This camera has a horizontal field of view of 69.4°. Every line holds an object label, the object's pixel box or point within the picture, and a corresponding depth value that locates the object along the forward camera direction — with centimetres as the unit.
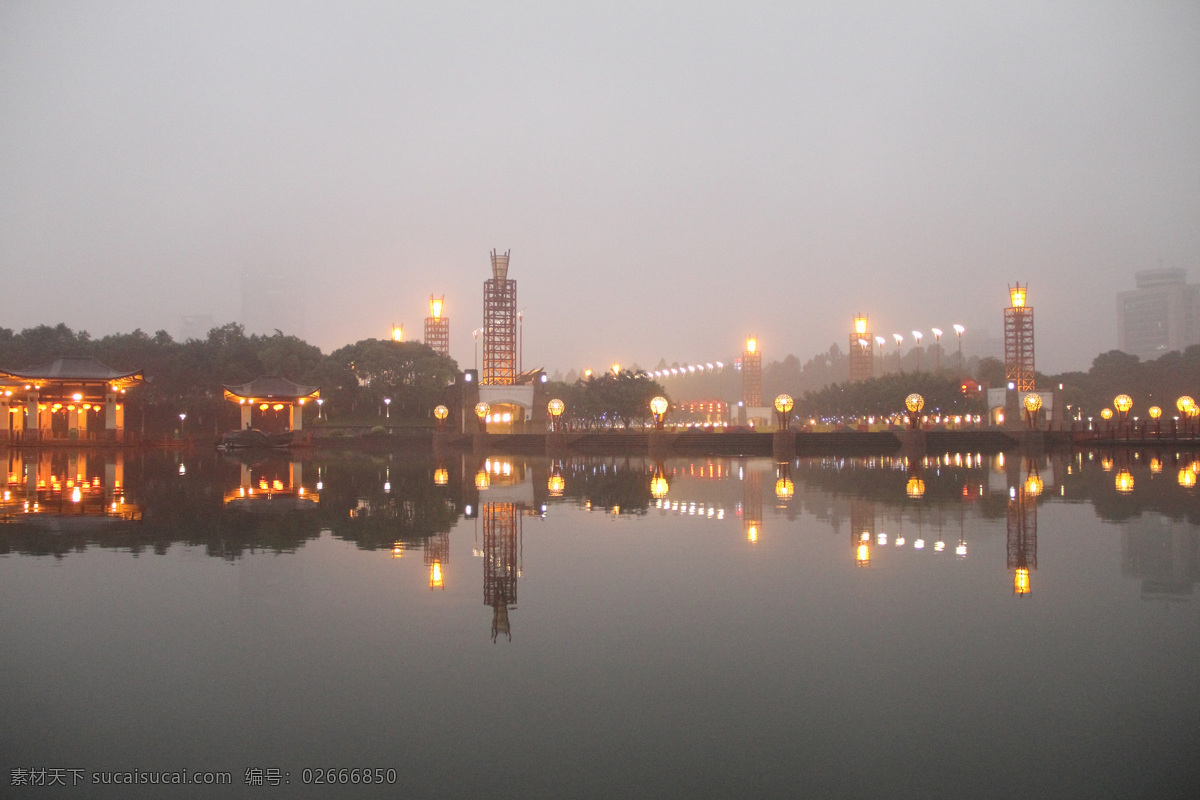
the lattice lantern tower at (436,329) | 9506
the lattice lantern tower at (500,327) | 6431
